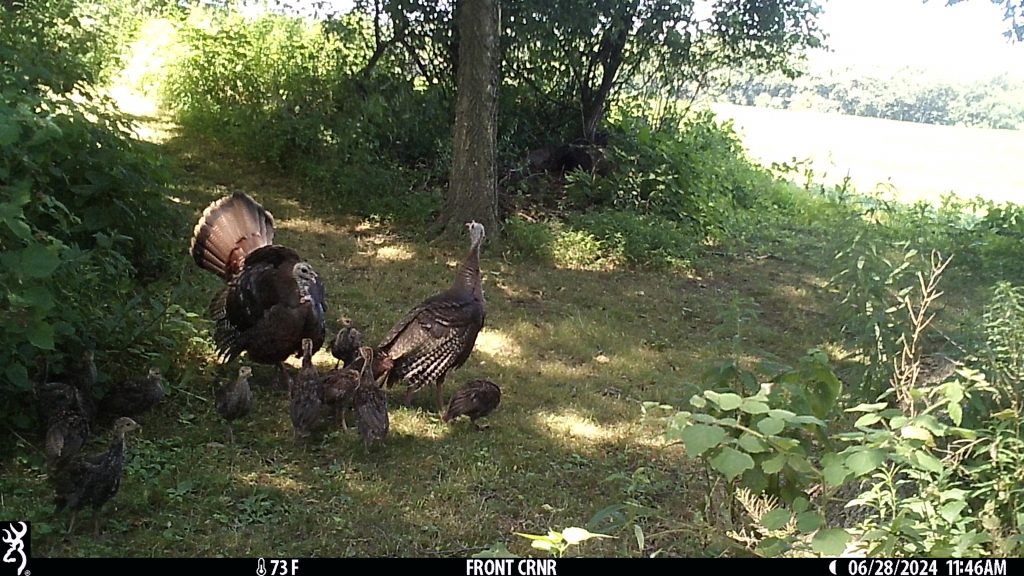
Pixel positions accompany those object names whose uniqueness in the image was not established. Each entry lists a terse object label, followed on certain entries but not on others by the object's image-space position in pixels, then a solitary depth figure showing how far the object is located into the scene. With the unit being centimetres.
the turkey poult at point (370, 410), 528
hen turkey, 584
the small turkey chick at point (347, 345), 633
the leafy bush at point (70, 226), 428
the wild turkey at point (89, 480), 412
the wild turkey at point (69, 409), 462
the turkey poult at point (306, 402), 537
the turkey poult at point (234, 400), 535
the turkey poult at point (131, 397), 522
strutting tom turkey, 596
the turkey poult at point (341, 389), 552
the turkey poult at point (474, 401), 572
